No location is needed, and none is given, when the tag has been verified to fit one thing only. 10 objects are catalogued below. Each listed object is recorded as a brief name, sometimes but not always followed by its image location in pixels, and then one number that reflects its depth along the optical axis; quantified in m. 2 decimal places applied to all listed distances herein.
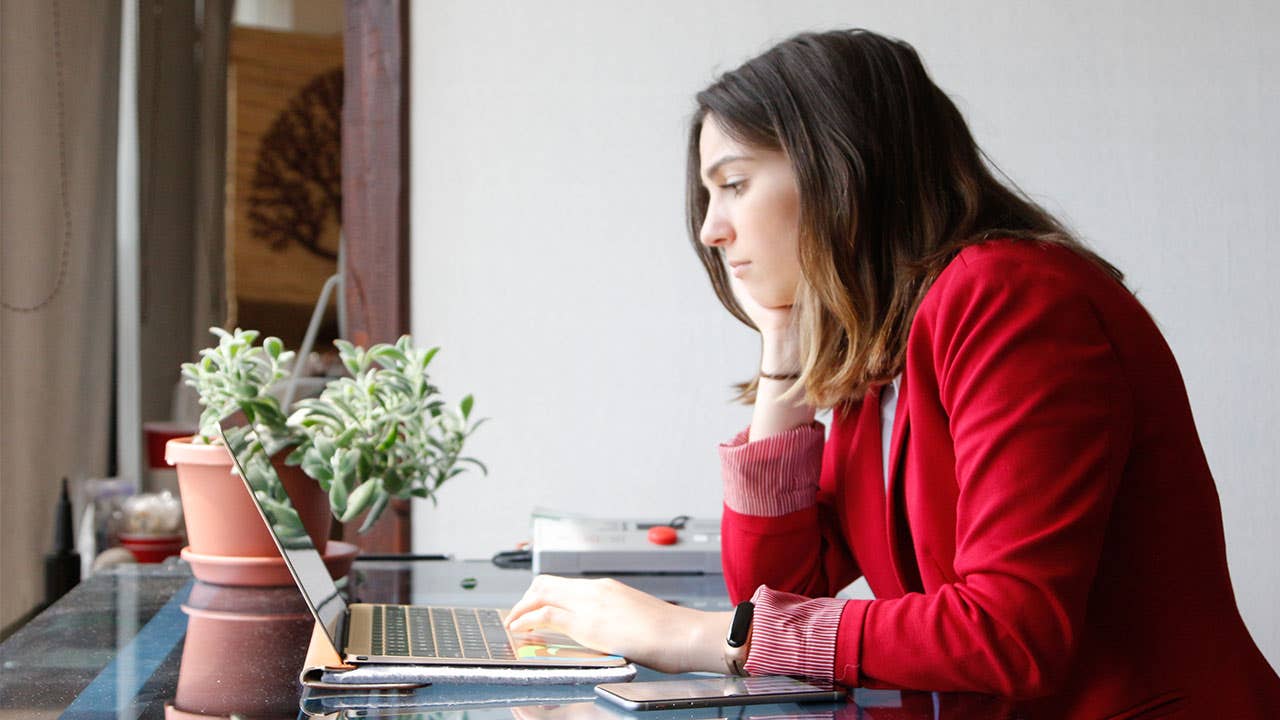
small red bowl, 2.38
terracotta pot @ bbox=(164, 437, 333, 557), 1.24
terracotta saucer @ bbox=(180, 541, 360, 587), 1.24
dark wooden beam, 2.15
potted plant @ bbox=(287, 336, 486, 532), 1.24
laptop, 0.83
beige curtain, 2.40
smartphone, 0.73
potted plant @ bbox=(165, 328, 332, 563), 1.22
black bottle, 2.26
